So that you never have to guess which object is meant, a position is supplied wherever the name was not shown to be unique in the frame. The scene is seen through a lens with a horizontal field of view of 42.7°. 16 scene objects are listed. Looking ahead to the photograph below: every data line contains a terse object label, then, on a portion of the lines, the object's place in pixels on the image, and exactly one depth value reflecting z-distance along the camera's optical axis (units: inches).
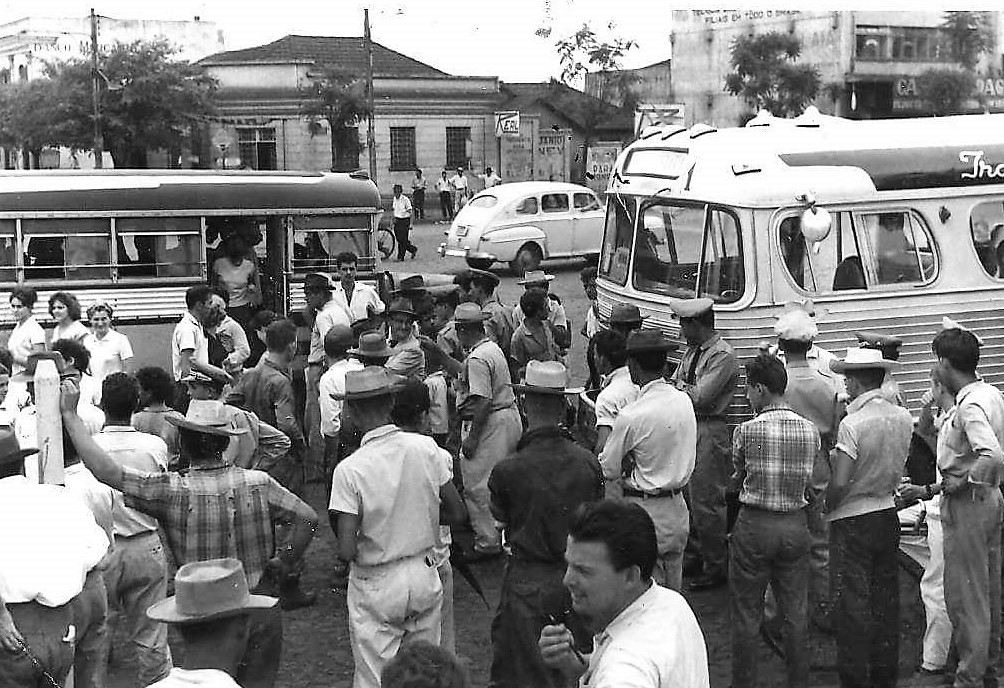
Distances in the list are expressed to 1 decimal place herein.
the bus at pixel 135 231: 544.7
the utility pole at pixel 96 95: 1378.0
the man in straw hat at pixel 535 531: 226.1
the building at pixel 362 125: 1551.4
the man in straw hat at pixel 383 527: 218.1
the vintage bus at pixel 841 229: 392.8
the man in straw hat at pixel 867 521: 255.3
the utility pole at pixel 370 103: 1375.5
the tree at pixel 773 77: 1723.7
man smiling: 136.6
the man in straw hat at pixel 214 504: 214.4
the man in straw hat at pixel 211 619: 144.7
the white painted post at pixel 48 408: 175.6
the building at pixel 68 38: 2151.8
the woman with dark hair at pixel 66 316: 401.7
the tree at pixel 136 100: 1451.8
